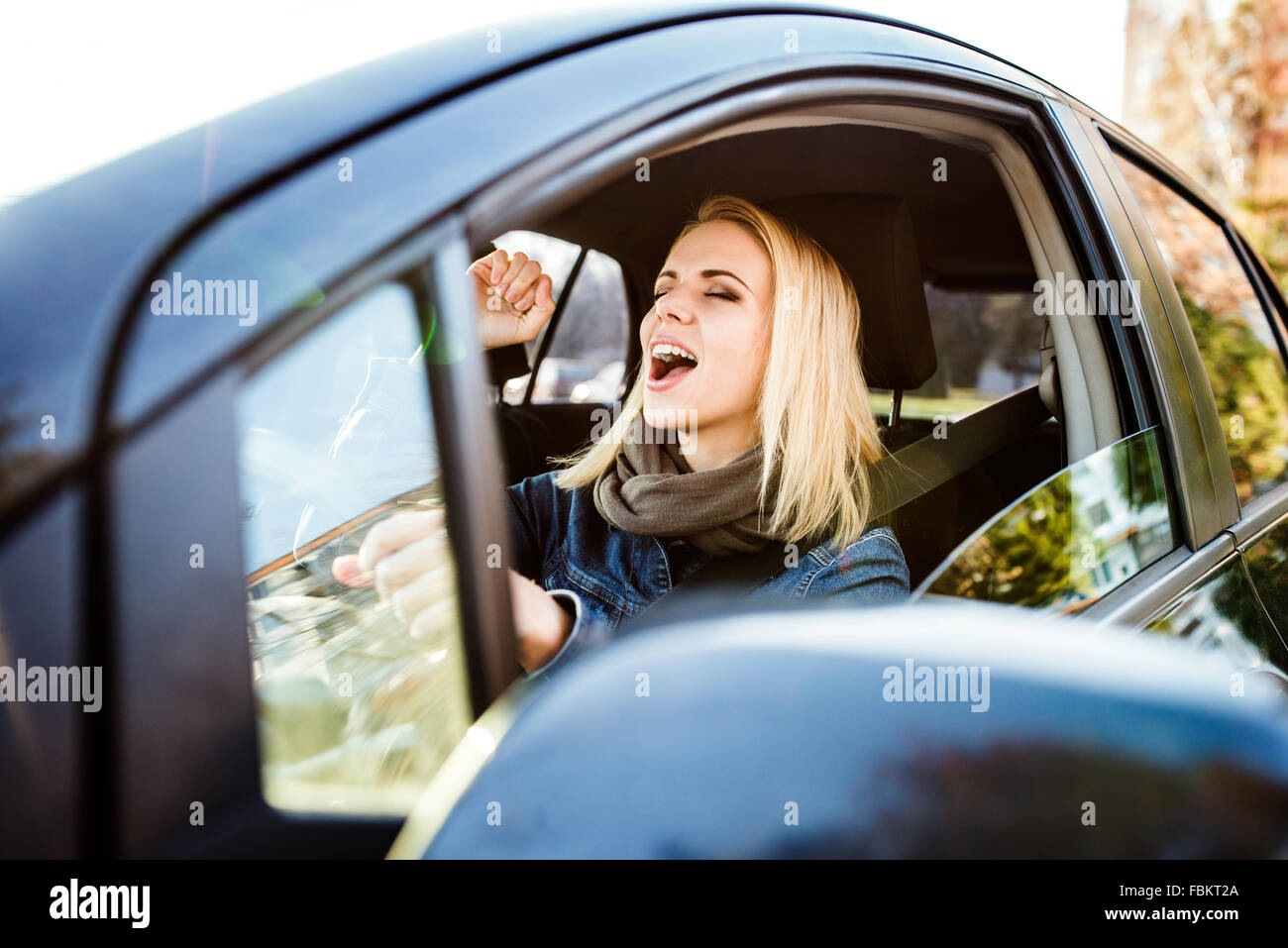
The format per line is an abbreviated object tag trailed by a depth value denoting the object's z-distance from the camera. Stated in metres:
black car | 0.31
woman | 0.80
